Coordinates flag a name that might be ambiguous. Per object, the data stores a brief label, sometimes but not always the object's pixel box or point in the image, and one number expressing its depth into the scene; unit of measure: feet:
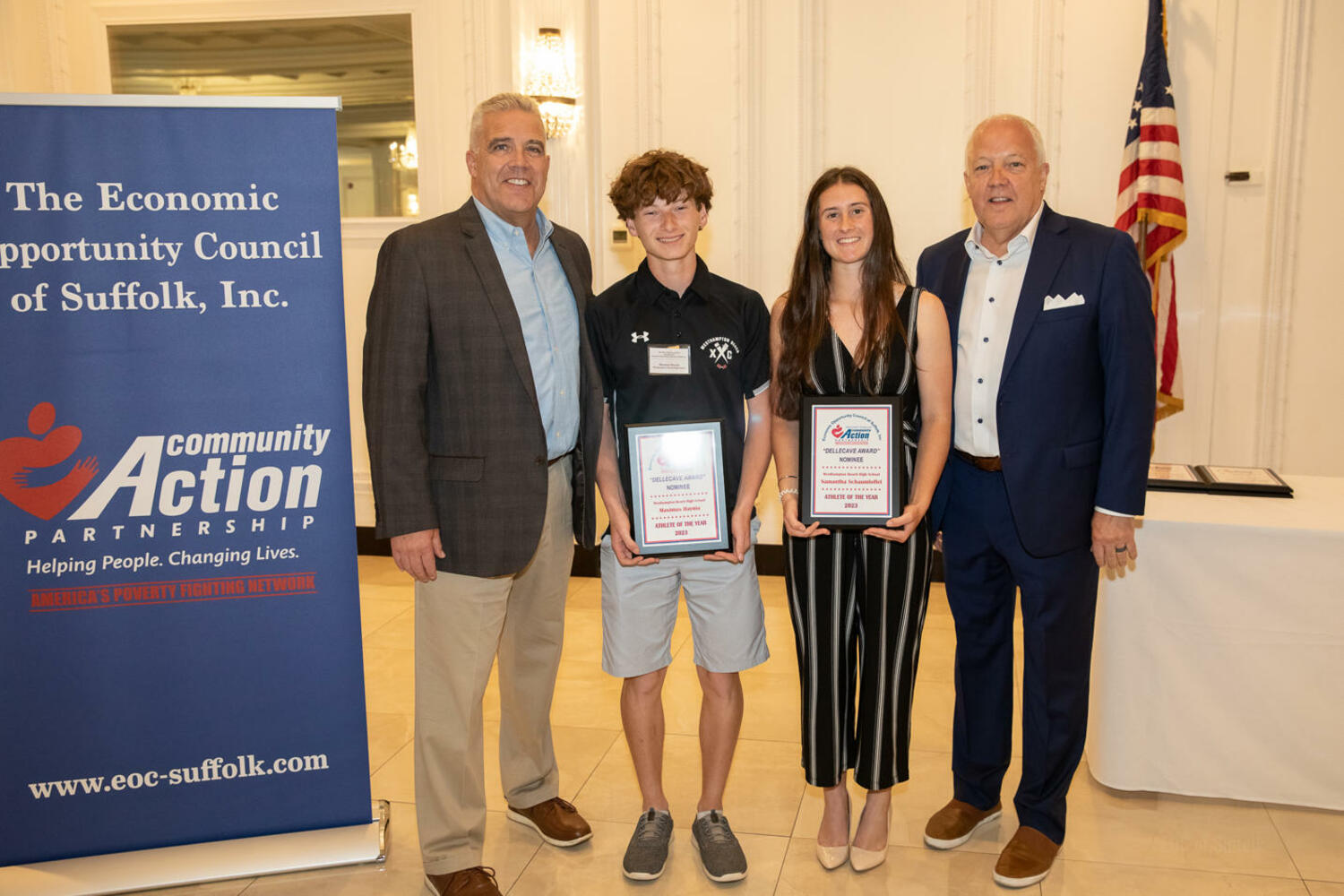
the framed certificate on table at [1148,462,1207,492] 11.69
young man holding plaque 8.89
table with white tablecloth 10.46
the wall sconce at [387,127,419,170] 20.22
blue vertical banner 8.92
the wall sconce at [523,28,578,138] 18.52
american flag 16.34
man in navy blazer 9.11
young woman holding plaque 8.89
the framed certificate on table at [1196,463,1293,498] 11.48
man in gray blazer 8.81
